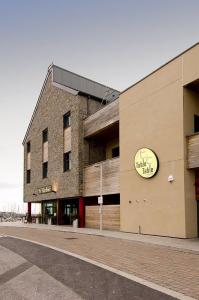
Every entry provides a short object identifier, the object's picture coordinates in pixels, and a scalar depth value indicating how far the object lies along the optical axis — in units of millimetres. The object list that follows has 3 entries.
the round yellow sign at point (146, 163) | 22047
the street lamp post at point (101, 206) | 26291
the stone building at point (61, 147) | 32031
